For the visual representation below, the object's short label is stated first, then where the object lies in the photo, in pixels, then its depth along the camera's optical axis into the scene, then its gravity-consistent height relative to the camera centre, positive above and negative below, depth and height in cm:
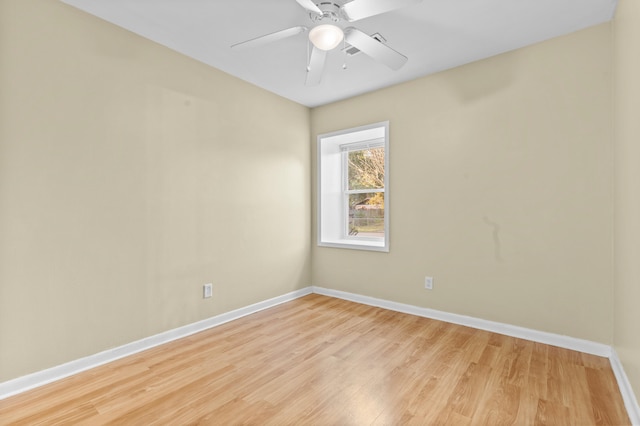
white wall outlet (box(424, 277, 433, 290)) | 322 -71
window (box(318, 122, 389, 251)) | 403 +37
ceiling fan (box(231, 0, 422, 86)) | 169 +115
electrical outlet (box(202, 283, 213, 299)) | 297 -74
